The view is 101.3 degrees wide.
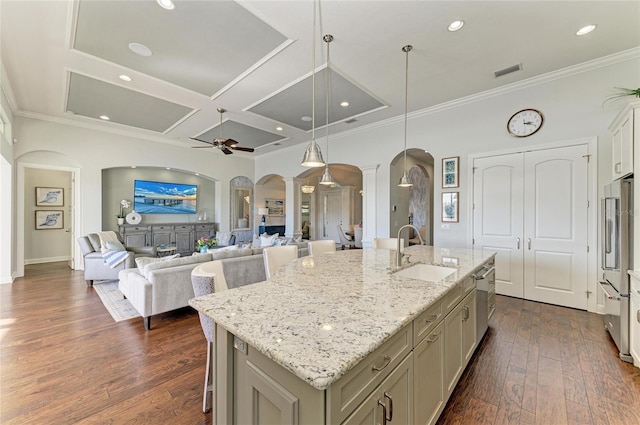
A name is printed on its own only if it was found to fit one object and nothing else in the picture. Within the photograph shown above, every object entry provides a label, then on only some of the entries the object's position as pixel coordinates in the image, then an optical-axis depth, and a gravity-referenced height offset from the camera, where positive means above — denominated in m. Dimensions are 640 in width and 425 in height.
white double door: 3.56 -0.12
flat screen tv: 7.34 +0.45
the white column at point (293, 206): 7.85 +0.20
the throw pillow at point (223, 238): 7.40 -0.73
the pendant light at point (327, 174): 3.60 +0.54
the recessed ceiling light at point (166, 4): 2.40 +1.94
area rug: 3.43 -1.32
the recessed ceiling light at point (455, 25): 2.69 +1.95
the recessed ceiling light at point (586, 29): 2.77 +1.97
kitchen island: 0.88 -0.56
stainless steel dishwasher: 2.41 -0.83
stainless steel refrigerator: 2.31 -0.40
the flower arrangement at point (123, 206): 7.06 +0.18
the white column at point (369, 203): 5.77 +0.22
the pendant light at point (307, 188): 8.32 +0.78
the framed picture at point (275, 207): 9.83 +0.22
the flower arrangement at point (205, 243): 5.80 -0.72
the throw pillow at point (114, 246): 4.90 -0.64
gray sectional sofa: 3.05 -0.84
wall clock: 3.84 +1.36
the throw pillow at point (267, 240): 5.54 -0.60
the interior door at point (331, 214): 11.38 -0.06
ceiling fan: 4.89 +1.31
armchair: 4.59 -0.95
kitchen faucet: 2.27 -0.40
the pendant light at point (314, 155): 2.49 +0.55
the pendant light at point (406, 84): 3.10 +1.95
